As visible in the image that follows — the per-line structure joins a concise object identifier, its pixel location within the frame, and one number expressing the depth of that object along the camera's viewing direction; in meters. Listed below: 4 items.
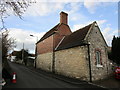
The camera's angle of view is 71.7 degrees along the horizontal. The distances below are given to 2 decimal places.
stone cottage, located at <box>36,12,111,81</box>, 9.30
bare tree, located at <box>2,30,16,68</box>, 11.82
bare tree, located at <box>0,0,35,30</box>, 3.78
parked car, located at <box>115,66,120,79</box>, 9.08
